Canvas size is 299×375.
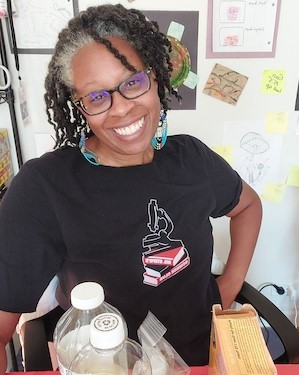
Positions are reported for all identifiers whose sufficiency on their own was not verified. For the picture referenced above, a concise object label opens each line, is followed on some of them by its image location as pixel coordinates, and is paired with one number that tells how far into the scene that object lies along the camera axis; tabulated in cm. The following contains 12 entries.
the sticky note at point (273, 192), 162
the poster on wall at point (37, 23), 125
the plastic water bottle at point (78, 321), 51
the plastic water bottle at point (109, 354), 44
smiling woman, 85
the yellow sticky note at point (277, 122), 148
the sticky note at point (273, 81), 140
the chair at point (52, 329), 85
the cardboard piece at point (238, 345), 51
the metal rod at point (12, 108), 130
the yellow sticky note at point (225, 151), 153
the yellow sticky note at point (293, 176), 159
